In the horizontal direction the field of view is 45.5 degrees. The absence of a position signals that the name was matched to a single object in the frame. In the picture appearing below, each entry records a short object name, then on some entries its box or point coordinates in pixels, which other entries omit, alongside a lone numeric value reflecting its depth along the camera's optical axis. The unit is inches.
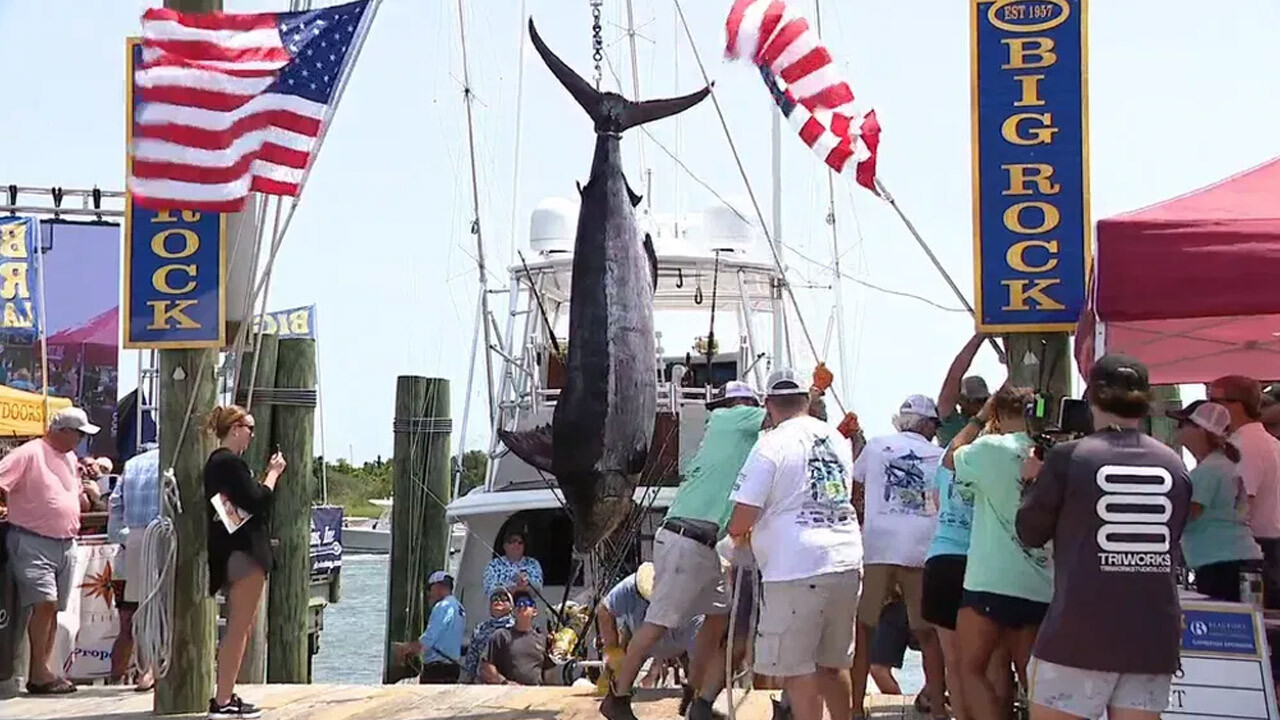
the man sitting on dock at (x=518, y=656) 323.9
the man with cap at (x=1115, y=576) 137.0
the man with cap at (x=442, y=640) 363.9
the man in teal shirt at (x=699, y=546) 216.1
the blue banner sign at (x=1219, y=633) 172.2
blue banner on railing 620.4
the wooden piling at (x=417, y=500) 444.8
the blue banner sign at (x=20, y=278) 539.8
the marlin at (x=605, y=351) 234.8
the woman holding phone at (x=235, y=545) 223.5
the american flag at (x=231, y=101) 231.8
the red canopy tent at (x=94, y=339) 721.0
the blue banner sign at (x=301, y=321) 839.7
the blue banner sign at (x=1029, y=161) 200.8
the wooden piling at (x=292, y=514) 338.6
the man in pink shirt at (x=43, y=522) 273.7
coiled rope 235.3
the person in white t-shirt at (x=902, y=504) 212.8
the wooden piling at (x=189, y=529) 237.1
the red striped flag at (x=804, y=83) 235.8
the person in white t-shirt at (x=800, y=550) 178.7
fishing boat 421.1
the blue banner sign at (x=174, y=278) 237.8
